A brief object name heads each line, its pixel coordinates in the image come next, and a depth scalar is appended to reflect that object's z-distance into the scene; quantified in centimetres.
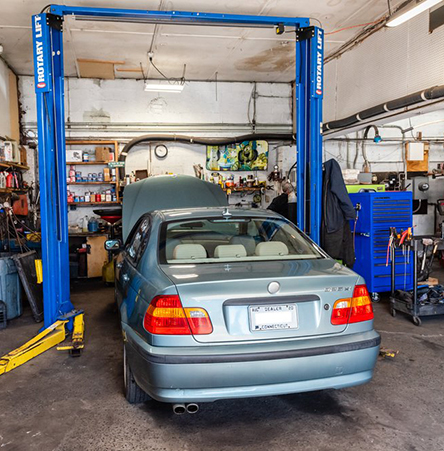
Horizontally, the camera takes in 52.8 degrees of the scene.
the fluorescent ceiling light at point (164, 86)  820
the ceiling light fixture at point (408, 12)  458
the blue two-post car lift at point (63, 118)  487
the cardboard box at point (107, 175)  949
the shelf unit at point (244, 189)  992
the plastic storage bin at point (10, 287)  538
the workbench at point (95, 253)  837
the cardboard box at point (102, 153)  946
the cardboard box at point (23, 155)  857
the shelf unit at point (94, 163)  941
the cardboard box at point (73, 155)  941
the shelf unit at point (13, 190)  718
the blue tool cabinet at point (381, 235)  626
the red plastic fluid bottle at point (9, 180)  750
